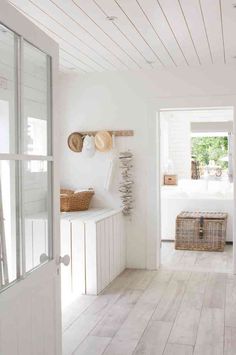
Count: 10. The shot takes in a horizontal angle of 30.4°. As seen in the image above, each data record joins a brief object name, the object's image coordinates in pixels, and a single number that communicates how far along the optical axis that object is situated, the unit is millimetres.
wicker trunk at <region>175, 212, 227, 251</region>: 6242
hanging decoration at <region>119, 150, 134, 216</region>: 5215
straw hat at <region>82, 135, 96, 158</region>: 5285
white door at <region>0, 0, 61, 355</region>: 1709
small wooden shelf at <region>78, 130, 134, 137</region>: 5234
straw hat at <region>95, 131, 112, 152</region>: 5219
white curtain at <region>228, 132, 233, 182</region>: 9129
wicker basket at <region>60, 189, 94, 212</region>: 4957
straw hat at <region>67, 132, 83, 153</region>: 5379
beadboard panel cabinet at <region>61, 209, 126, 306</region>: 4312
